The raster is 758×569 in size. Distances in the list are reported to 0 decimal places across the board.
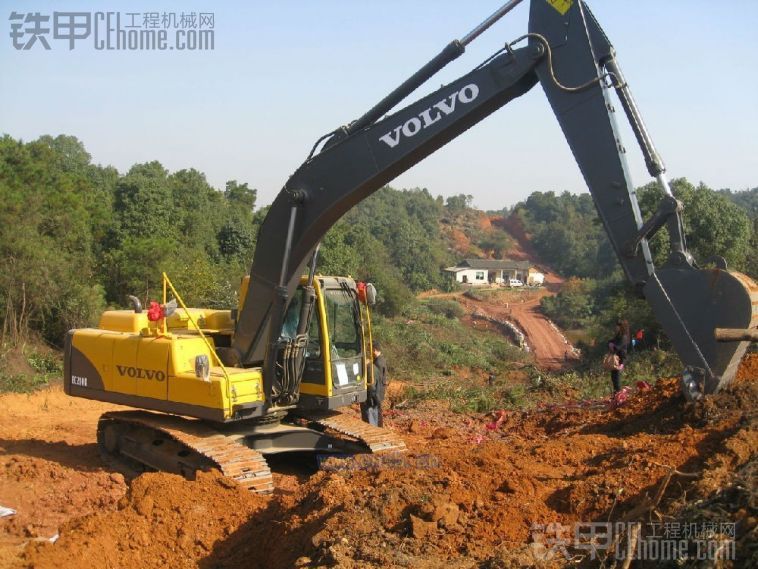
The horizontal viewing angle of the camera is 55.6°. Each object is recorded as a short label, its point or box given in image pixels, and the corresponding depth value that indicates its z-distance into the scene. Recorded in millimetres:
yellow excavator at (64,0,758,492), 6641
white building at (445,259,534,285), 81125
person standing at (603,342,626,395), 11477
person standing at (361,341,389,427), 10188
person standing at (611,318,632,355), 11617
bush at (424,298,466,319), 52900
